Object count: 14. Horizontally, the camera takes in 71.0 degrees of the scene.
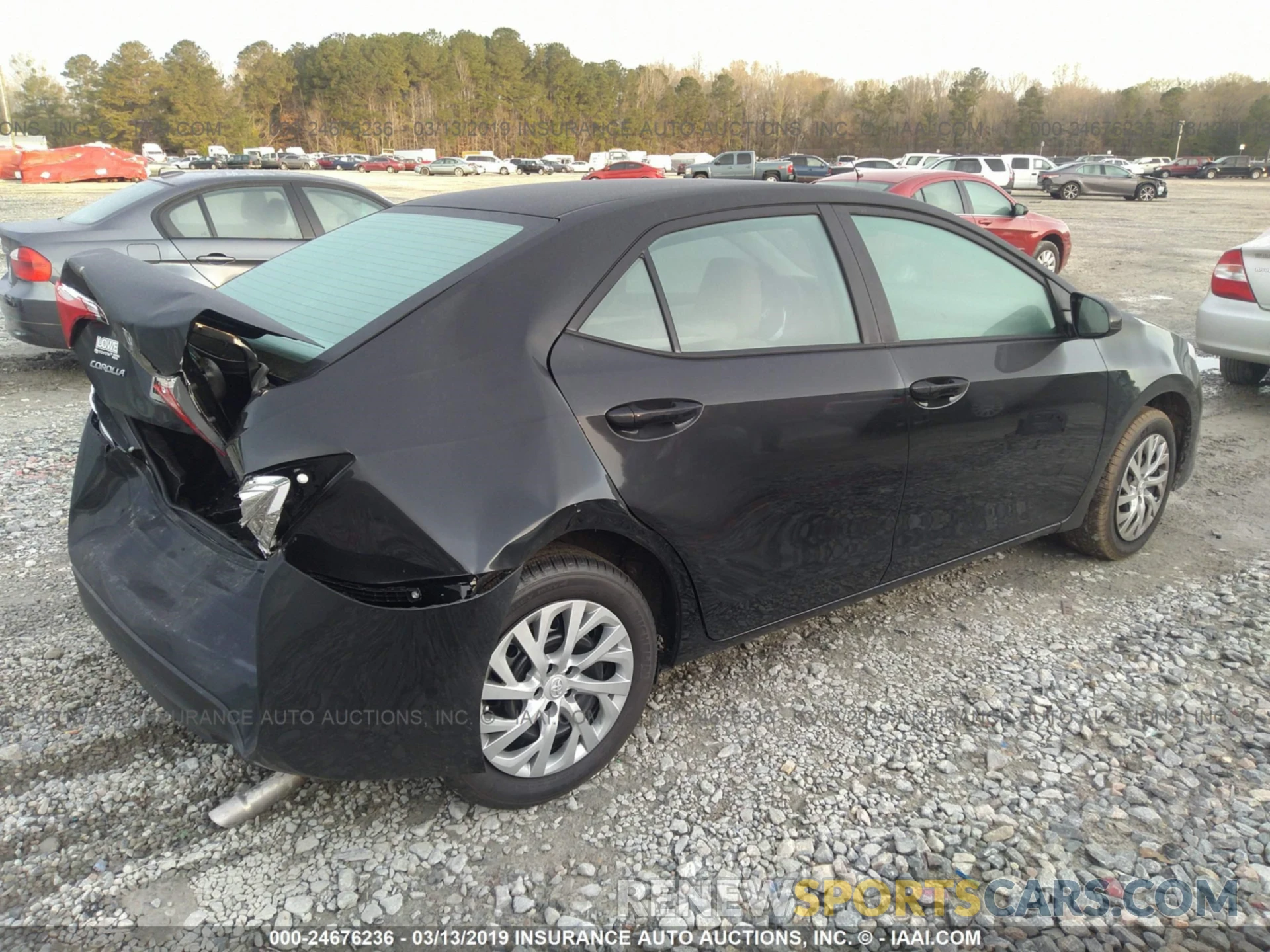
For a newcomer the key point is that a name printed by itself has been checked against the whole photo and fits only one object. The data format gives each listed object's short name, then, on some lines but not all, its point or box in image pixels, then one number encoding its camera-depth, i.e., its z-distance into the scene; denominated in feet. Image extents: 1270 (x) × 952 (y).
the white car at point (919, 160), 108.77
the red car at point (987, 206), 34.45
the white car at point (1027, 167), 130.52
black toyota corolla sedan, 6.71
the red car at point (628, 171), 131.95
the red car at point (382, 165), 221.05
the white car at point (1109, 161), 118.11
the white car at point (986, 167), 99.66
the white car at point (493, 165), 216.95
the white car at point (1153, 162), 177.37
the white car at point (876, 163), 116.16
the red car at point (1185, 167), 186.91
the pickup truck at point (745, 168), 128.47
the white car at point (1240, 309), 20.85
